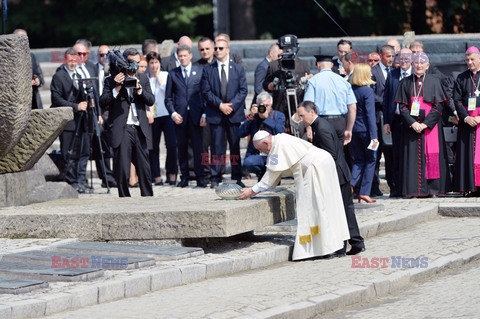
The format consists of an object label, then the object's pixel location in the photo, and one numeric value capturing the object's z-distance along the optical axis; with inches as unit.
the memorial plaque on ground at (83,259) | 390.6
